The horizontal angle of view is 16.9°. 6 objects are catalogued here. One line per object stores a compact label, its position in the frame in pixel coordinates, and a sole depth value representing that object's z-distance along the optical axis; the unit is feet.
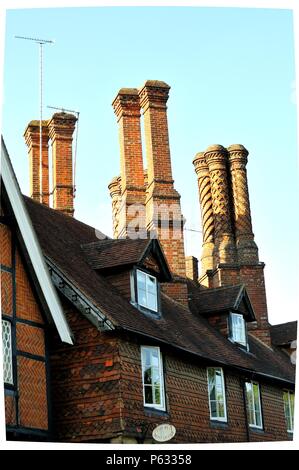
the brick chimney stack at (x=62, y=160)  89.30
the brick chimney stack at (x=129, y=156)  86.28
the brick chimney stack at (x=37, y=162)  93.76
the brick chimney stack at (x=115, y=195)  104.95
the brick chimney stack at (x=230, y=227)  93.81
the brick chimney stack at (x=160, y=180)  82.94
